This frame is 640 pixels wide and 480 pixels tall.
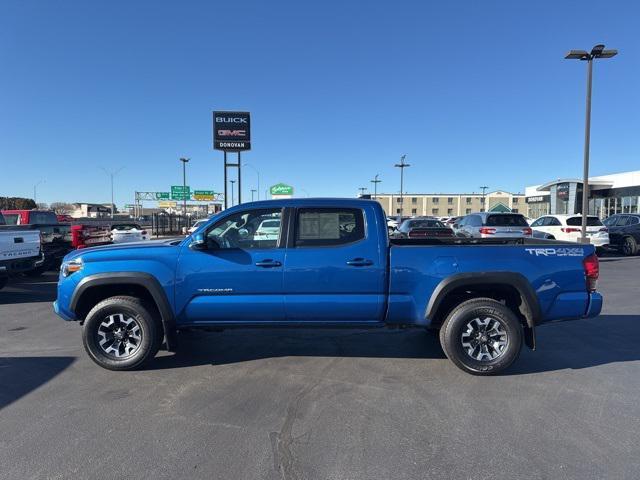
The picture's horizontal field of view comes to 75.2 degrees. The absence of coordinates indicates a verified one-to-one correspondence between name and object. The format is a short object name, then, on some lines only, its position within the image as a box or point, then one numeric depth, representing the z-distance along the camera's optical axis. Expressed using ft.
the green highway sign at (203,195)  254.68
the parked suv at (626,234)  55.67
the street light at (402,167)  138.43
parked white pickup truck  28.09
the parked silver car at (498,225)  49.34
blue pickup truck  14.33
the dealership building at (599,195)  117.91
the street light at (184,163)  166.81
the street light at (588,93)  49.73
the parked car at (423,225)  51.56
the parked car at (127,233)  50.14
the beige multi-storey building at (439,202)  371.76
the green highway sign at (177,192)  218.38
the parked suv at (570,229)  54.60
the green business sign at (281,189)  138.71
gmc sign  81.15
